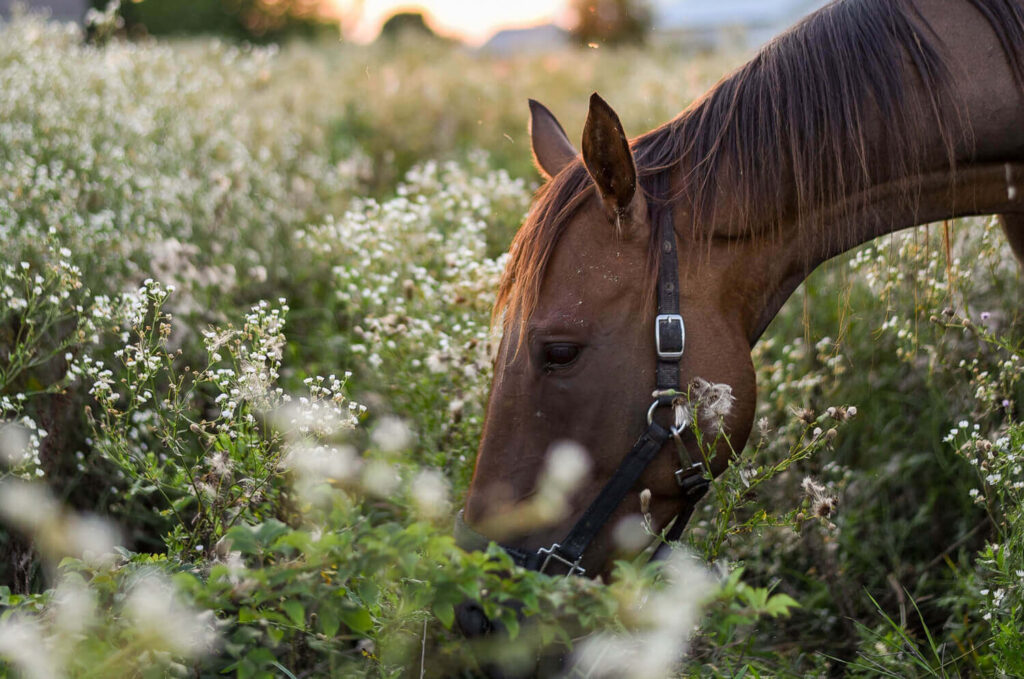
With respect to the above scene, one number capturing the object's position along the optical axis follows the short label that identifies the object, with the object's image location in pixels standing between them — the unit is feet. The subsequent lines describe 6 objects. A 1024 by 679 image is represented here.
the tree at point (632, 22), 51.99
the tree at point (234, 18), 62.16
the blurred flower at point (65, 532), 11.20
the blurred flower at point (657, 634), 10.75
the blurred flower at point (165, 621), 10.69
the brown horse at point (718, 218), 11.85
